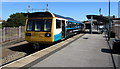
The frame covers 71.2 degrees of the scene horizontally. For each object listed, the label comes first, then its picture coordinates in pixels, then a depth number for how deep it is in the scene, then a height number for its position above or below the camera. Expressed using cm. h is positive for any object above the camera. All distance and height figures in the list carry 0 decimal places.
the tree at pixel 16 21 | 2239 +296
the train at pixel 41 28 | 634 +26
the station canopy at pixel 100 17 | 1635 +281
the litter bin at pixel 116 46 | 530 -95
